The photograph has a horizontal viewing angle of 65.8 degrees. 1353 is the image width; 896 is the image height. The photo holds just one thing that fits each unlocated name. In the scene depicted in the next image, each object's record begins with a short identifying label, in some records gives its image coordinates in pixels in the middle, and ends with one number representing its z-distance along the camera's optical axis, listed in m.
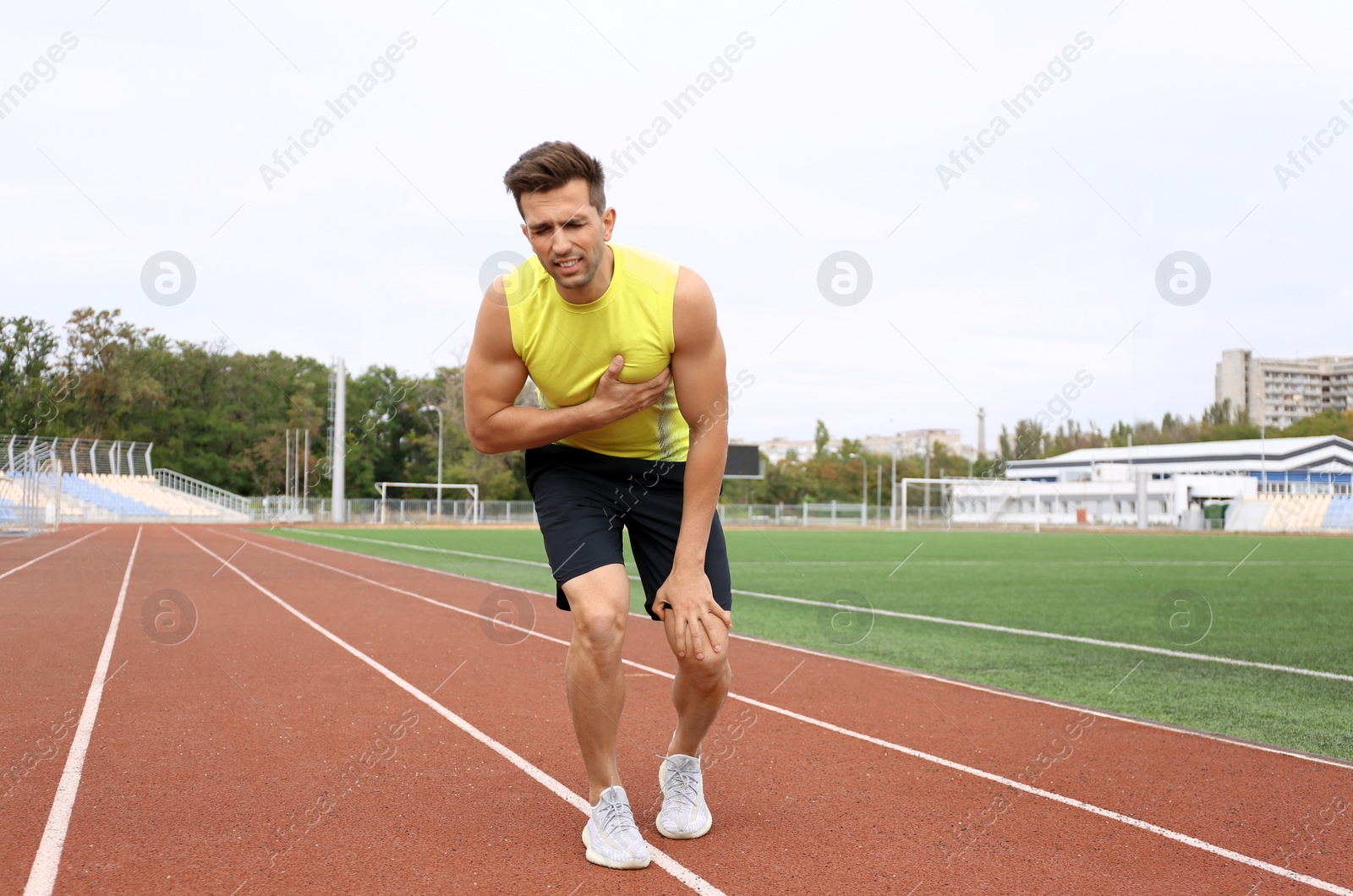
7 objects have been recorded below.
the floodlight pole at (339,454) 44.62
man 3.16
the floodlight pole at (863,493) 62.22
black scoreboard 52.53
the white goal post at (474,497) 56.92
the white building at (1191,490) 56.47
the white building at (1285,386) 116.31
